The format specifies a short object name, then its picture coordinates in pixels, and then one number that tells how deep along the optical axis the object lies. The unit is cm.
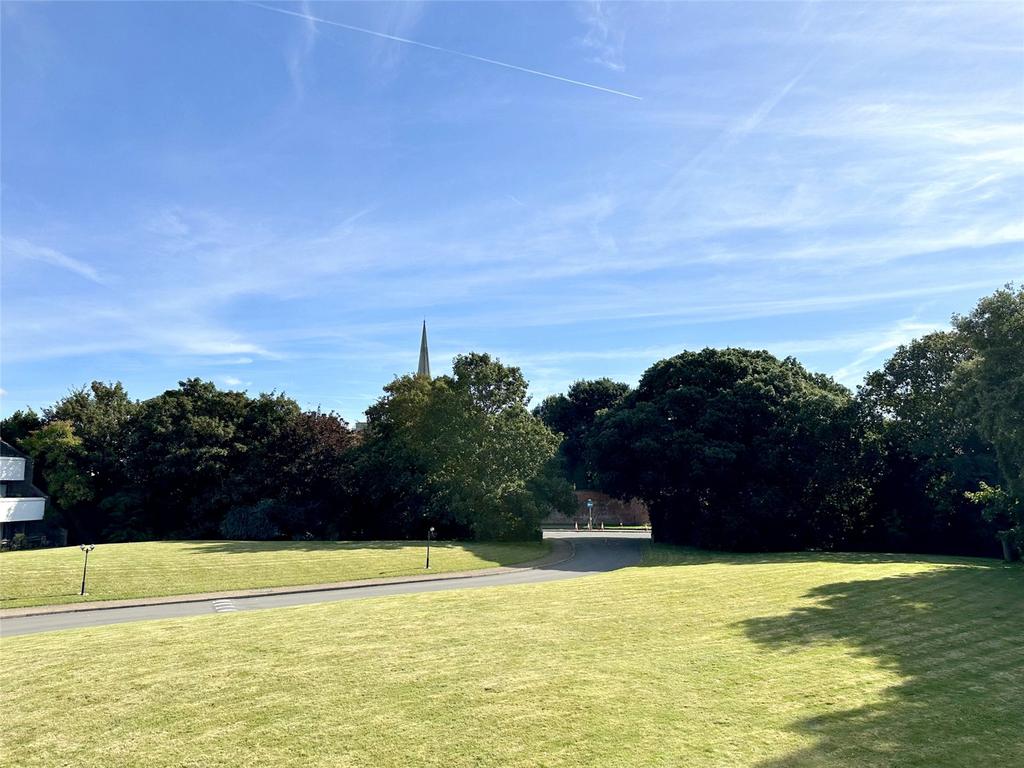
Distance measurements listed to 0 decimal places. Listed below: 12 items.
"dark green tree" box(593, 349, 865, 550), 4106
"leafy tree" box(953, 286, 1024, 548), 2325
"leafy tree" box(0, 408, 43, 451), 5088
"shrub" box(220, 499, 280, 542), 4484
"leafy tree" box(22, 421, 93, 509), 4572
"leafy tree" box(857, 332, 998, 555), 3716
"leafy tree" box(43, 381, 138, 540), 4706
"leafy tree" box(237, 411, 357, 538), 4694
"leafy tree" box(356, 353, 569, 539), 4438
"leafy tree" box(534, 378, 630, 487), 8475
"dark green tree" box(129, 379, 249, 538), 4581
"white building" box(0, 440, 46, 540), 4372
